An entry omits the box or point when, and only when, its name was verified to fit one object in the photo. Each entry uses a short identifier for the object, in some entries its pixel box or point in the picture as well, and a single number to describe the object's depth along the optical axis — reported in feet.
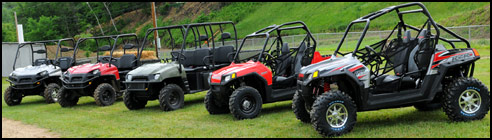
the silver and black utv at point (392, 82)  26.17
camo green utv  42.16
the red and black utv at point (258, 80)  34.76
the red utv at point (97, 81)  49.47
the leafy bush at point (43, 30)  210.18
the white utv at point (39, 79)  55.57
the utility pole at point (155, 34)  88.24
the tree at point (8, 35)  235.20
